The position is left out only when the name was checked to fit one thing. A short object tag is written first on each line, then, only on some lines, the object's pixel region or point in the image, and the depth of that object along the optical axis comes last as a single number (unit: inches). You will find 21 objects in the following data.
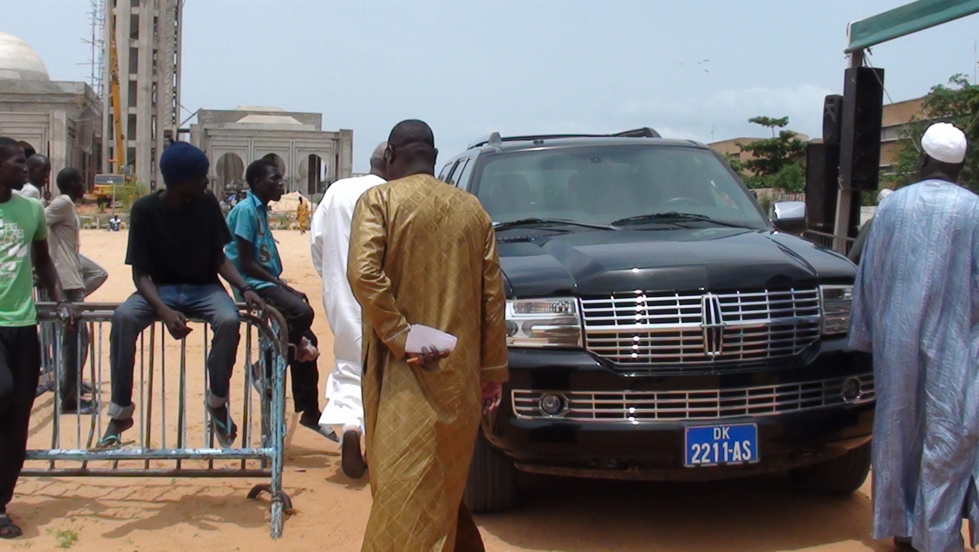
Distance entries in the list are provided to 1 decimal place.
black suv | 186.1
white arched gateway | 3095.5
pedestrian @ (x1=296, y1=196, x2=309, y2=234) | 1642.8
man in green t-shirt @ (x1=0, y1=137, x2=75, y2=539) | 197.5
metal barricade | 210.5
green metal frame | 347.3
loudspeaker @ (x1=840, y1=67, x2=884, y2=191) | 414.9
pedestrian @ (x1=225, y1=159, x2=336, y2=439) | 252.5
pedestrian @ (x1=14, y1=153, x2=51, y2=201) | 314.8
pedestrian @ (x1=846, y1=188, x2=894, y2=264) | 243.4
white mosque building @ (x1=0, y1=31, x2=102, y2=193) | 2714.1
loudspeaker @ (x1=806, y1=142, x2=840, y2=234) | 440.5
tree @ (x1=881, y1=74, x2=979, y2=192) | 1317.7
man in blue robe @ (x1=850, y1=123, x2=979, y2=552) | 175.8
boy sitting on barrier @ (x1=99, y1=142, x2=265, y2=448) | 207.3
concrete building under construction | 2992.1
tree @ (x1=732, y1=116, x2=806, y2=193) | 2250.2
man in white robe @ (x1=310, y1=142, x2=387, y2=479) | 231.6
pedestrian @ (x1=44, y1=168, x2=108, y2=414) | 305.4
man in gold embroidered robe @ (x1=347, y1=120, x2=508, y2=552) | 142.4
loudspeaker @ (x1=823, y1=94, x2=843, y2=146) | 424.8
